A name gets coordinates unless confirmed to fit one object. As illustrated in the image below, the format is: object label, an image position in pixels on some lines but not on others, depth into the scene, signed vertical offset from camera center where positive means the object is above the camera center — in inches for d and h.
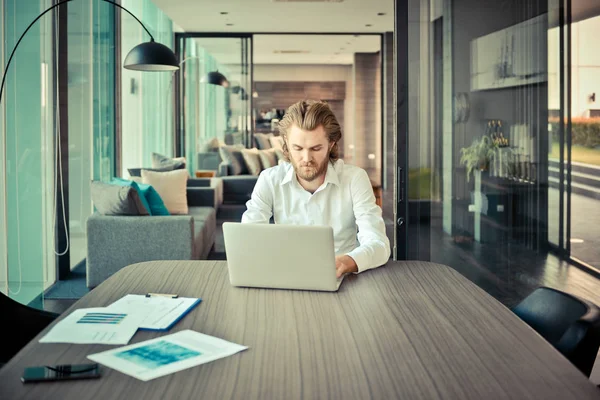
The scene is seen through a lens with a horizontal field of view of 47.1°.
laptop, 79.1 -11.7
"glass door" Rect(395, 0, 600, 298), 146.4 +4.5
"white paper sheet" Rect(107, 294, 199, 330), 68.8 -16.2
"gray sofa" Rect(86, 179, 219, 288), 195.0 -23.7
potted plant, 158.2 +0.1
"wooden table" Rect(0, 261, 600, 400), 51.8 -17.2
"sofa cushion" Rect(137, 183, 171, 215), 208.1 -13.0
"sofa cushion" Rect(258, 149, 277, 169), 402.6 -1.1
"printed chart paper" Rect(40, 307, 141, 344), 63.9 -16.6
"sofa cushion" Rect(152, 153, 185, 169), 287.0 -2.1
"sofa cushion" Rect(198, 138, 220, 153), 410.9 +6.4
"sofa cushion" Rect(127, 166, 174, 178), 268.7 -5.4
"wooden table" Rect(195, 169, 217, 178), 357.7 -9.0
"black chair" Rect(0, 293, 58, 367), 84.1 -20.2
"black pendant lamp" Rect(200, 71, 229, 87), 368.0 +41.6
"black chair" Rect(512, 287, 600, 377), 66.9 -18.0
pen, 79.0 -16.0
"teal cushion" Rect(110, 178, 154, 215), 199.3 -9.3
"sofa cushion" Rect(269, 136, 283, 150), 557.7 +11.4
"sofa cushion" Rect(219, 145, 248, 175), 393.1 -1.5
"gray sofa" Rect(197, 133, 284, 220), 350.6 -13.9
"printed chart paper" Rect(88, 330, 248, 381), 55.9 -17.0
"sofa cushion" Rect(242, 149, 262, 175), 395.2 -2.7
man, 109.3 -5.0
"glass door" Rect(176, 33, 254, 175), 406.6 +36.2
